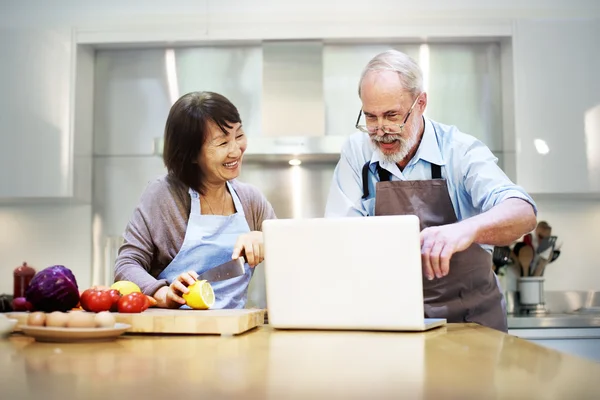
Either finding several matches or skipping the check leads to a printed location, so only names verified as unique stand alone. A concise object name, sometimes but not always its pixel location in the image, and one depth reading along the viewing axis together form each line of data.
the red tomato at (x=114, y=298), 1.45
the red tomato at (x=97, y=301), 1.44
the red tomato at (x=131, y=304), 1.39
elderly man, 1.93
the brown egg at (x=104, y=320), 1.13
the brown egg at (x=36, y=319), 1.15
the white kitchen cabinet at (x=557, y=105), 3.23
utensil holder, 3.34
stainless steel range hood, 3.13
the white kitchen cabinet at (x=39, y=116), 3.34
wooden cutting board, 1.28
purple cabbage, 1.39
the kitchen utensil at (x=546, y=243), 3.43
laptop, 1.26
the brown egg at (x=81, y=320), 1.11
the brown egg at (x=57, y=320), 1.12
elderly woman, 2.03
